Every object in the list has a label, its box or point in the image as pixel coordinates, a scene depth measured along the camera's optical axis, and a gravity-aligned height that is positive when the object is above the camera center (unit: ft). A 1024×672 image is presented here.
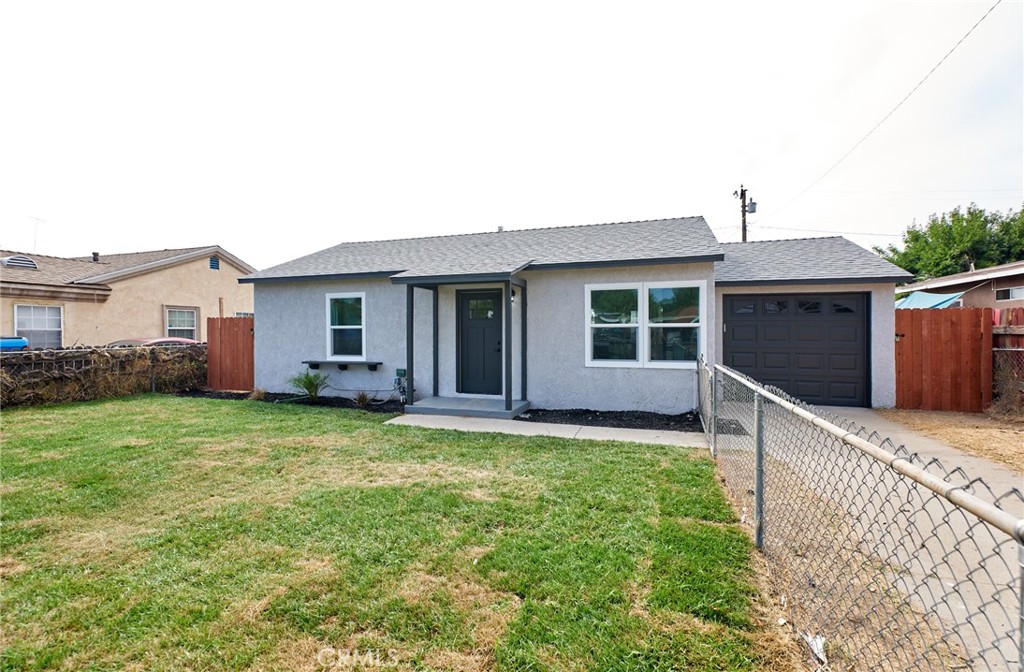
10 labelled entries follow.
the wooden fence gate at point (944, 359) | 27.68 -1.61
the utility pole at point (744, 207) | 65.82 +18.27
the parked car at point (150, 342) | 45.47 -0.59
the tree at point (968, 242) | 84.53 +17.37
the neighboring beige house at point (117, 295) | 49.16 +5.02
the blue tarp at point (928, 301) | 47.14 +3.47
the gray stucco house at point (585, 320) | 27.12 +1.00
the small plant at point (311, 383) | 31.96 -3.35
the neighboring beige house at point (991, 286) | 46.70 +5.31
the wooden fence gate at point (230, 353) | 39.55 -1.47
